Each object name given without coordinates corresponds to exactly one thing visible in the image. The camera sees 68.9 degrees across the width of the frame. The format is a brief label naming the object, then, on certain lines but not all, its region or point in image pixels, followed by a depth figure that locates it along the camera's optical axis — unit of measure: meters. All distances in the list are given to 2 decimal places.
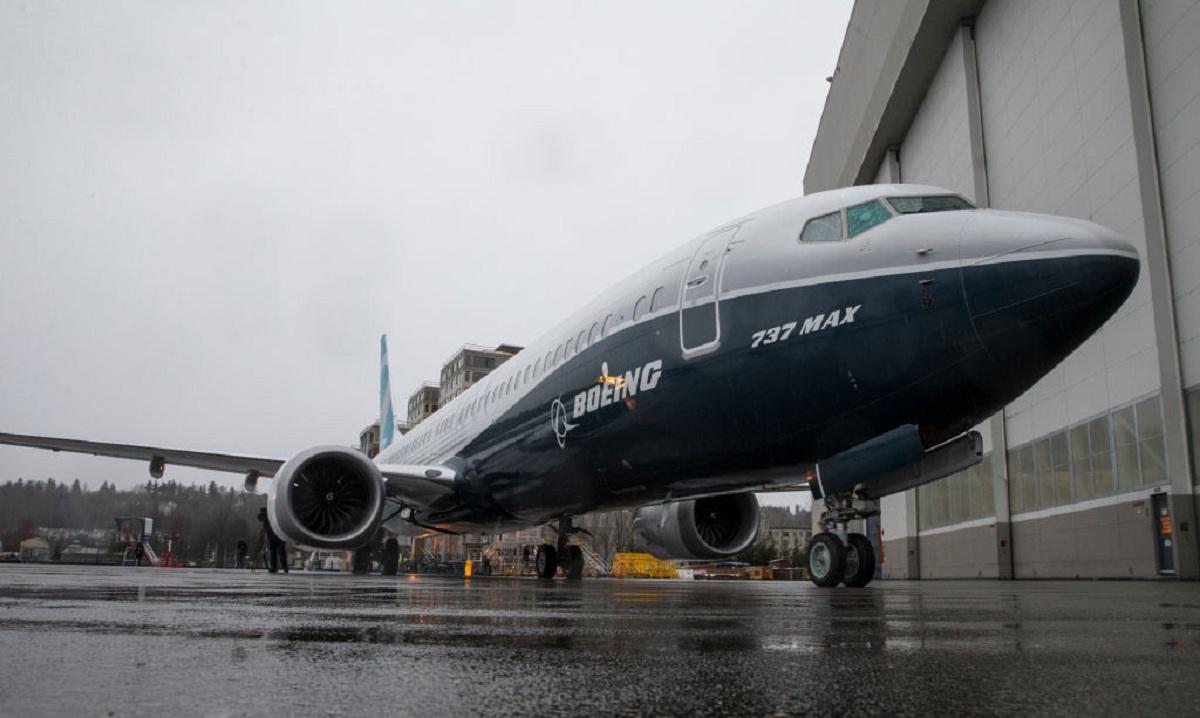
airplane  6.07
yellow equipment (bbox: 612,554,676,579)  42.19
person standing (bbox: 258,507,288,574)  16.85
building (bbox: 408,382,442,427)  99.19
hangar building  15.00
